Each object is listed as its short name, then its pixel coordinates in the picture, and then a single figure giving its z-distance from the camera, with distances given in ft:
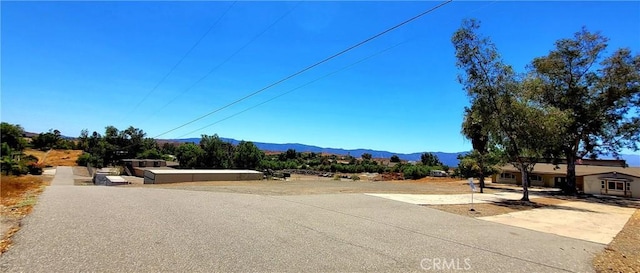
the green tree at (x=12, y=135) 182.09
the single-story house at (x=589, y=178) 107.14
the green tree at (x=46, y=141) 341.86
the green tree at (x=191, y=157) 224.94
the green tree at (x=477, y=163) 99.15
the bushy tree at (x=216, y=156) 222.48
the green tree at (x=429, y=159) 355.52
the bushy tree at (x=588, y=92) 91.30
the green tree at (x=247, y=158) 223.51
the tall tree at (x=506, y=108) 72.18
